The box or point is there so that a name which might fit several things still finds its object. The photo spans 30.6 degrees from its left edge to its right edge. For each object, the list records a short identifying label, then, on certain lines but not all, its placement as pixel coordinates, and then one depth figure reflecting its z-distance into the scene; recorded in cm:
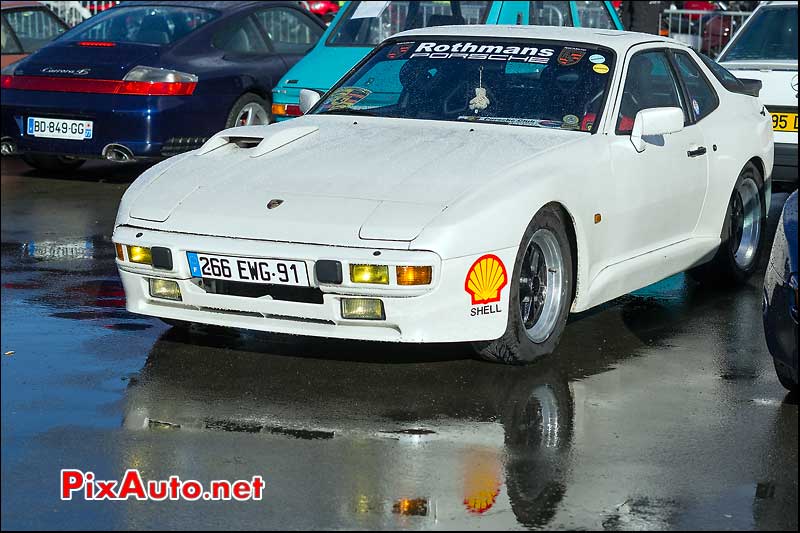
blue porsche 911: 1127
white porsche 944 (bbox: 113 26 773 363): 564
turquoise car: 1120
